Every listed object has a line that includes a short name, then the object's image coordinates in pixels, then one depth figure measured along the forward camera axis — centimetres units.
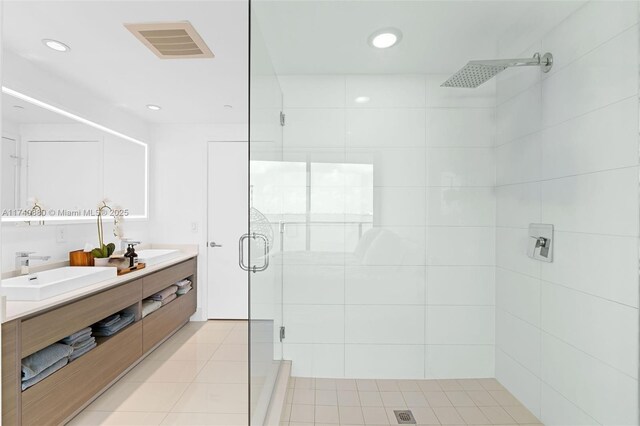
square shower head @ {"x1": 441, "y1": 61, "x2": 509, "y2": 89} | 152
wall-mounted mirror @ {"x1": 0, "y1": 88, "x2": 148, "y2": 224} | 213
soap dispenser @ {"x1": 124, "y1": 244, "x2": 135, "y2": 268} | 268
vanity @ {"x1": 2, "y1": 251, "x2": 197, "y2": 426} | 151
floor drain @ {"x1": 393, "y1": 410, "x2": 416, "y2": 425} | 158
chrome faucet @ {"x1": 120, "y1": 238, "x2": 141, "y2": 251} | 301
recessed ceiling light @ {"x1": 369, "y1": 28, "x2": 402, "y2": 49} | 162
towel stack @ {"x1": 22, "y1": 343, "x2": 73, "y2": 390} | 159
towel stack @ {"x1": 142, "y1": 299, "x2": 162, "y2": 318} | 275
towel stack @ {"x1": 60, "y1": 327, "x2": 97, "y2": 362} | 191
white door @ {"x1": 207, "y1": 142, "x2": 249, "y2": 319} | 374
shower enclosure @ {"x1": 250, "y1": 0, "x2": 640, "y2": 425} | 140
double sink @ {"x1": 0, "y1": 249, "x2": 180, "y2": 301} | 173
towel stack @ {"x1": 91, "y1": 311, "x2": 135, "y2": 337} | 227
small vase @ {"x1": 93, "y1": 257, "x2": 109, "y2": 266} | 257
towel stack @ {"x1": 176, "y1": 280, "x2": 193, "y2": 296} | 338
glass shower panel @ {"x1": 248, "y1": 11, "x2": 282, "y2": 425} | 144
